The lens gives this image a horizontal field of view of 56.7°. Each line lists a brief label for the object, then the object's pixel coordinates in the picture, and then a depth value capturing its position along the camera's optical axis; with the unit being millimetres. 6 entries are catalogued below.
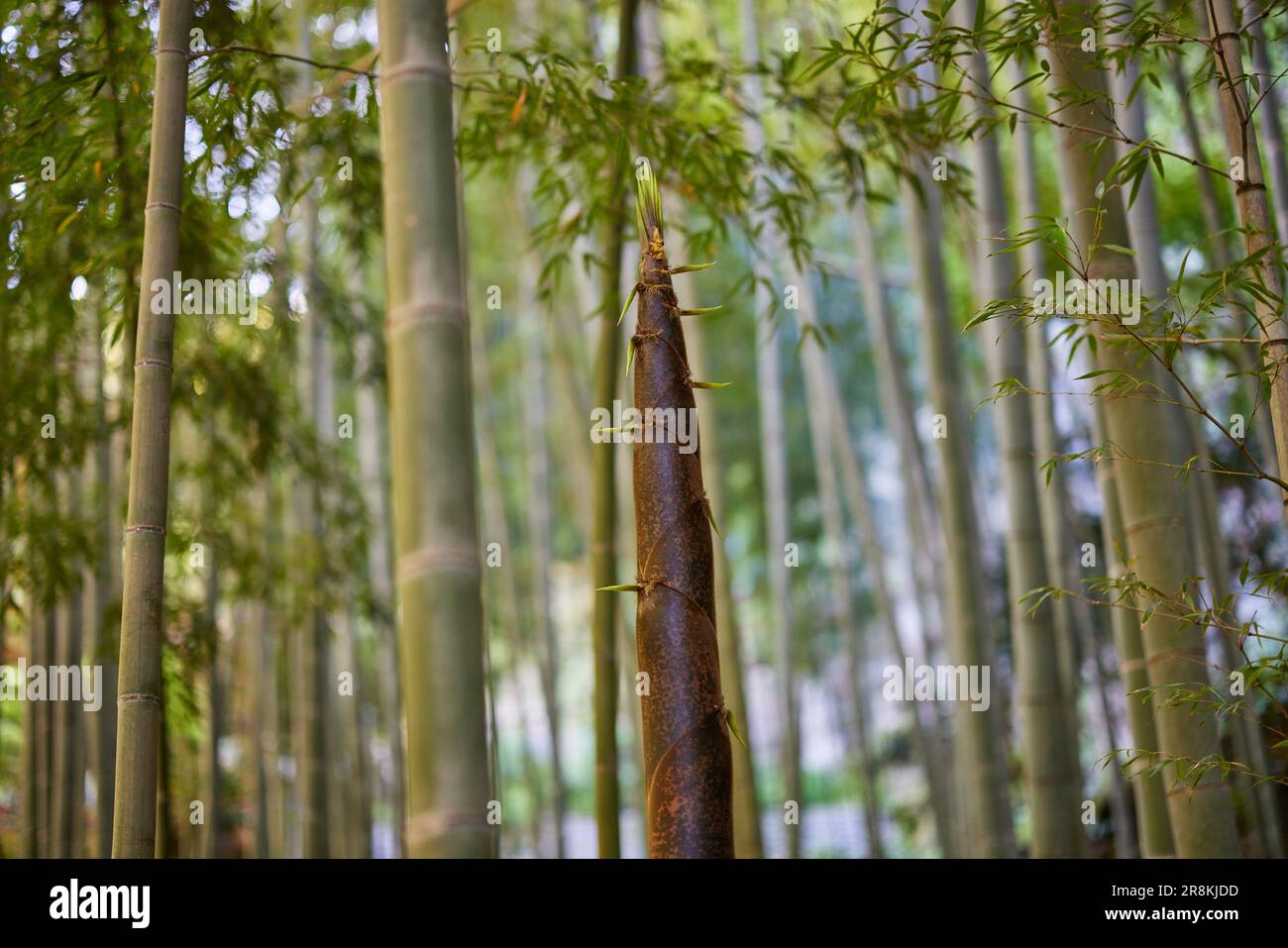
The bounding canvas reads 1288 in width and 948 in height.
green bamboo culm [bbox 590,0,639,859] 2746
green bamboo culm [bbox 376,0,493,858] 1518
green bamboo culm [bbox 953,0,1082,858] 3035
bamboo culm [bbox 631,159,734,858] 1572
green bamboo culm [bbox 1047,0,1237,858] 2297
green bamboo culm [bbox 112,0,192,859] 1954
